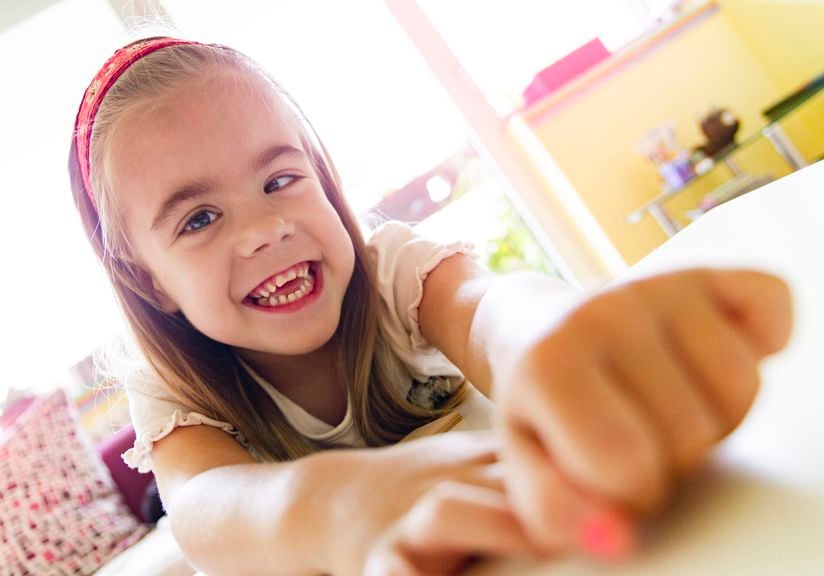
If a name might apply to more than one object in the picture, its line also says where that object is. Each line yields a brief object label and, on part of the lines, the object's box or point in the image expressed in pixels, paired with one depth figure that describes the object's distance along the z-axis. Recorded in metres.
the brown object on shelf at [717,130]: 2.10
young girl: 0.17
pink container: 2.31
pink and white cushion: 1.24
